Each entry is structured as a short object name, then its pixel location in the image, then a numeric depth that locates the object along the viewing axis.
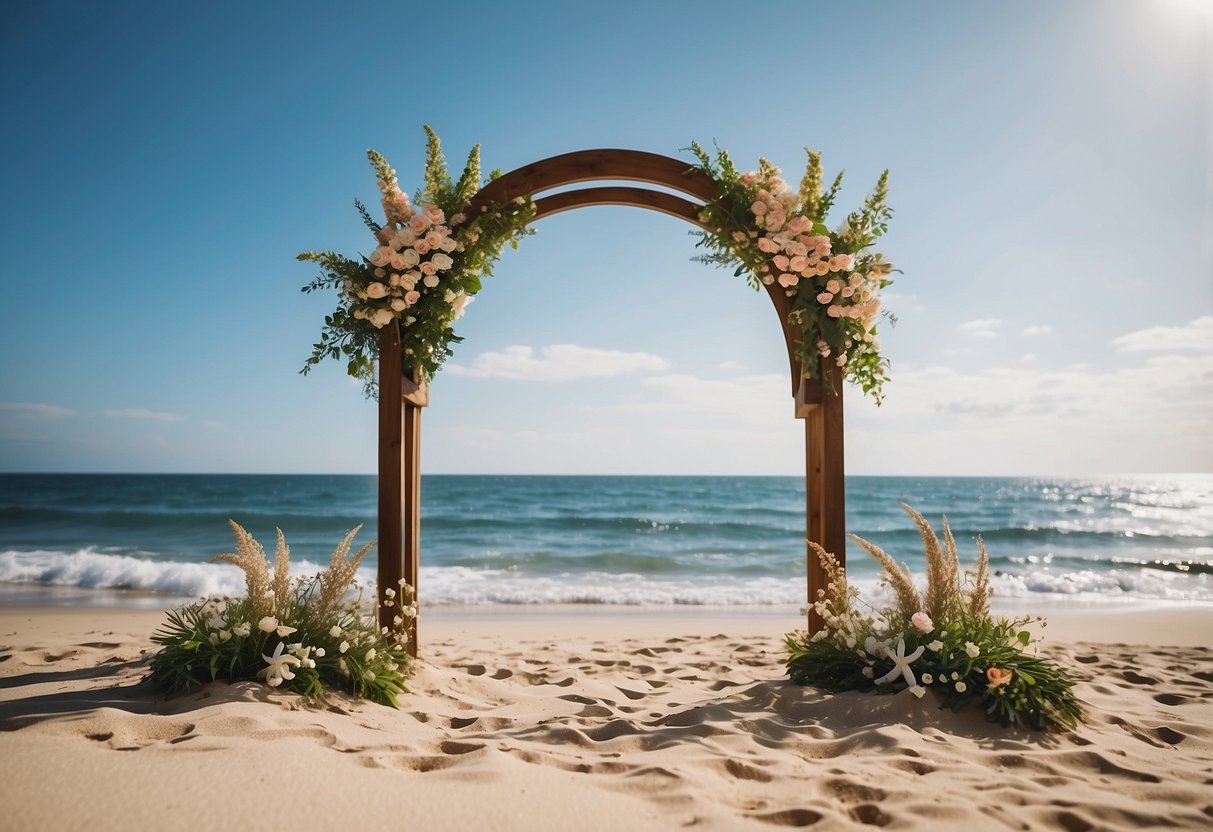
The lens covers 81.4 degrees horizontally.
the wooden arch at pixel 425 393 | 4.16
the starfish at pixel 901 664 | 3.23
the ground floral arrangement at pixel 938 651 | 3.06
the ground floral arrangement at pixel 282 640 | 3.15
